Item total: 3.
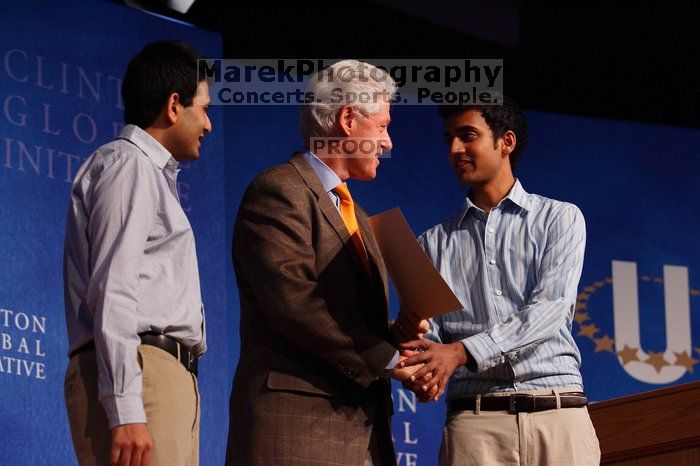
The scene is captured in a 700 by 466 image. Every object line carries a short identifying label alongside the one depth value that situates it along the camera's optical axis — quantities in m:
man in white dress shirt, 4.31
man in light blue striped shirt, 5.56
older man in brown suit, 4.74
